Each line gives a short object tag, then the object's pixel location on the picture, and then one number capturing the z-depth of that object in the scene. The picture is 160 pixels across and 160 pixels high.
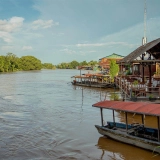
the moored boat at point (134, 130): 6.68
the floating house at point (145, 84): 11.86
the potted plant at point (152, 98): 10.99
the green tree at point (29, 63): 98.74
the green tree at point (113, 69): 27.50
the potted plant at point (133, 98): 11.13
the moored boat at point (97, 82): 27.58
